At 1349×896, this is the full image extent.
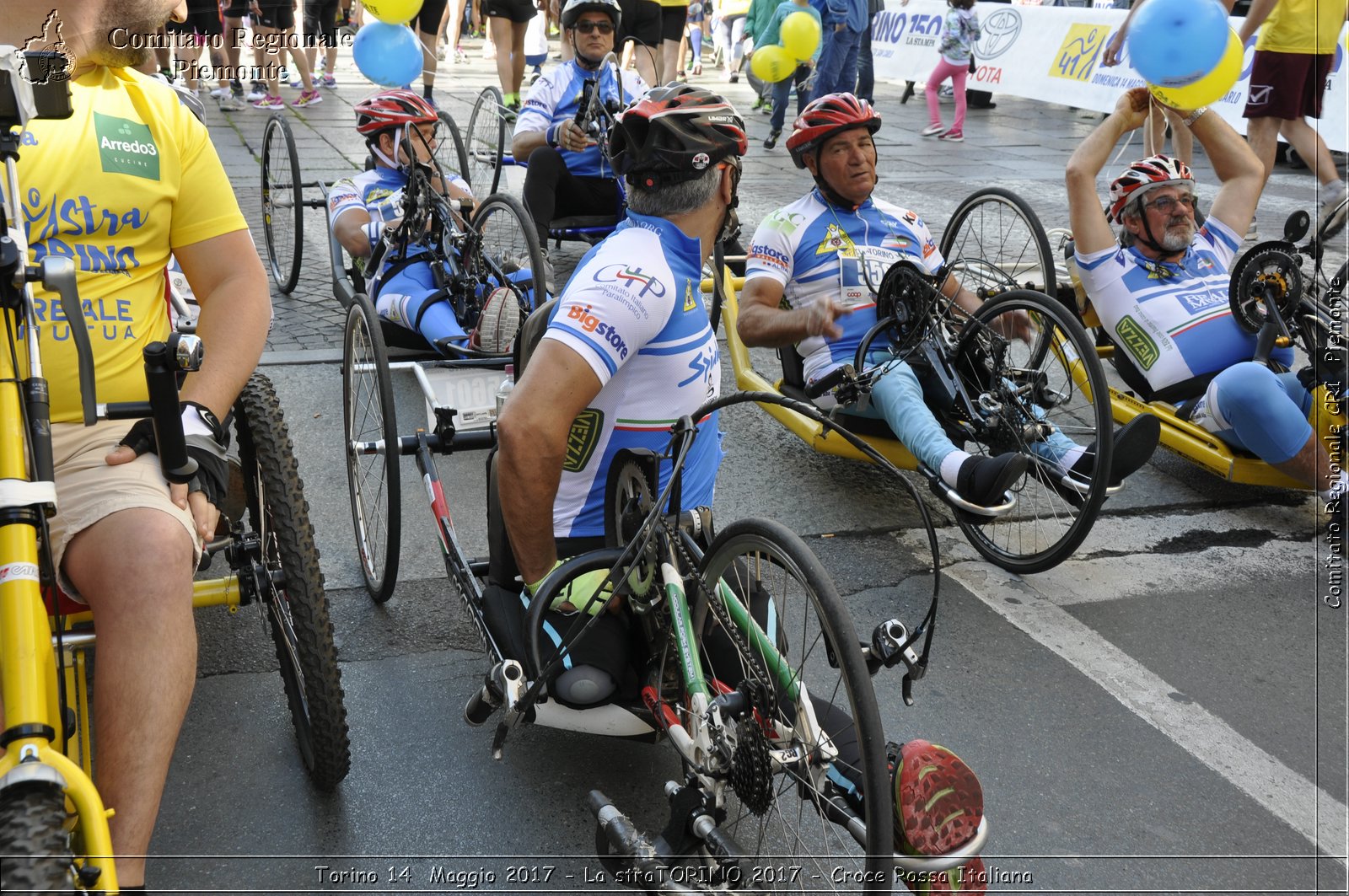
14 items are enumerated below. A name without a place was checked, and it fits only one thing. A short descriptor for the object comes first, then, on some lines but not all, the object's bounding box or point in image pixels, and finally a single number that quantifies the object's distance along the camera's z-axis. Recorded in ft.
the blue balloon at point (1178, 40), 16.39
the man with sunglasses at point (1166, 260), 15.07
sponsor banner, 41.82
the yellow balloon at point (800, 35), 28.99
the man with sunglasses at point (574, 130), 21.04
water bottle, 10.12
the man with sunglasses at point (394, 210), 16.88
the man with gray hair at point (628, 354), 7.99
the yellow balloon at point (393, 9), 22.39
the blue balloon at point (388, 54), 22.75
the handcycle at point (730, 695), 6.64
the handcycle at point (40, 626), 4.80
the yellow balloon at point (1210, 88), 16.42
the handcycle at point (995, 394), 12.09
